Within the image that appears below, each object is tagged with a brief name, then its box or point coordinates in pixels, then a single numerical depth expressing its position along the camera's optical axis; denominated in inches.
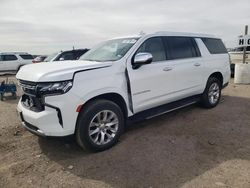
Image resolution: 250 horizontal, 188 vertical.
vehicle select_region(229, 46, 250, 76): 663.8
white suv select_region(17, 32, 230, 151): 130.9
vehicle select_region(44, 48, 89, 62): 428.5
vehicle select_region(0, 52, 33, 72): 732.7
